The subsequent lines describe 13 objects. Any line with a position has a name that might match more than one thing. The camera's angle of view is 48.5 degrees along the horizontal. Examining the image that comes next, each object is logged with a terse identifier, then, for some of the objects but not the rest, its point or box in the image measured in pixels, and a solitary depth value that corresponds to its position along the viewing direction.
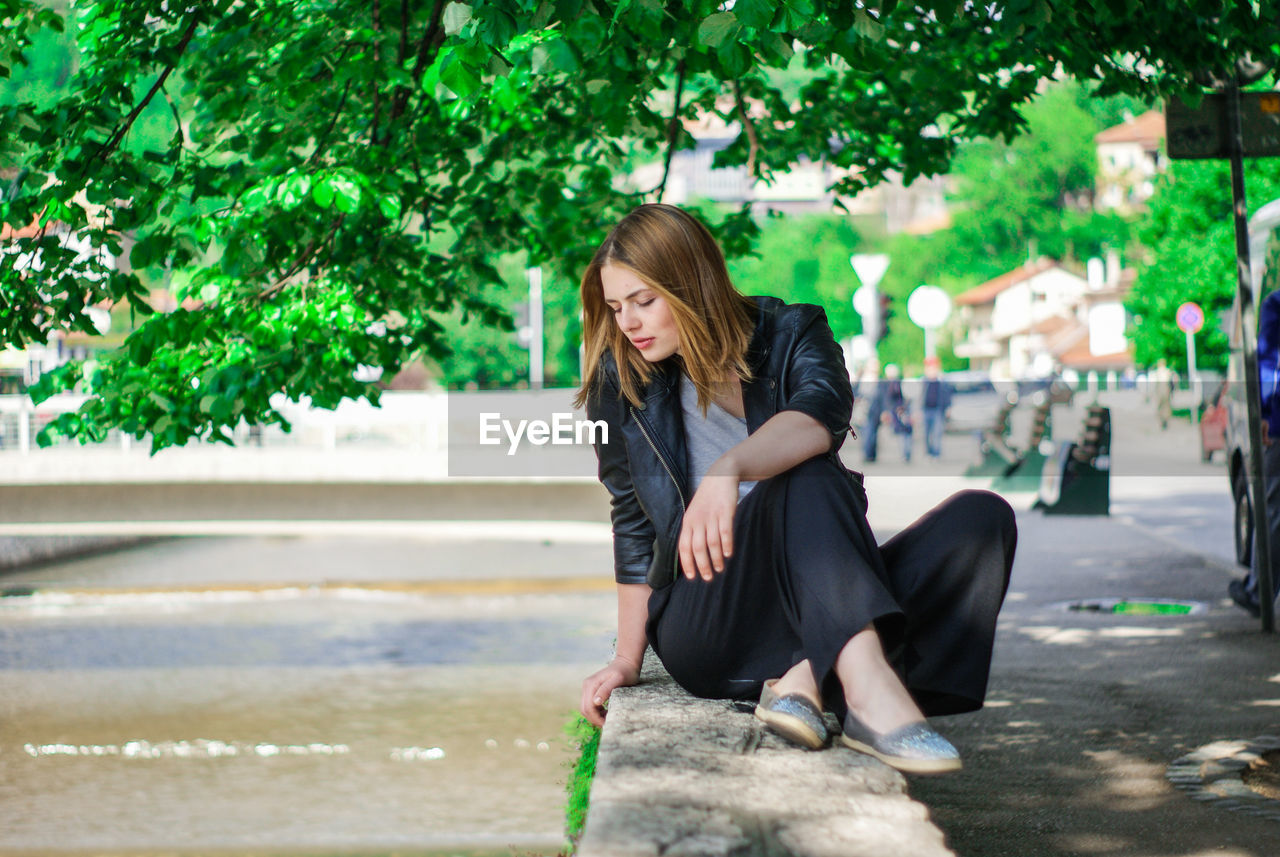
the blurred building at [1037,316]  90.62
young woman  2.88
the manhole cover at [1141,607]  8.74
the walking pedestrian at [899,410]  25.02
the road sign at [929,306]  23.47
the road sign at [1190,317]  32.06
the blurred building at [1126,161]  84.00
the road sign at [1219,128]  7.37
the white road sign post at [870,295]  24.42
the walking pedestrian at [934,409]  24.53
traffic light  26.70
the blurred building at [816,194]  119.36
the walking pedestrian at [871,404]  23.53
